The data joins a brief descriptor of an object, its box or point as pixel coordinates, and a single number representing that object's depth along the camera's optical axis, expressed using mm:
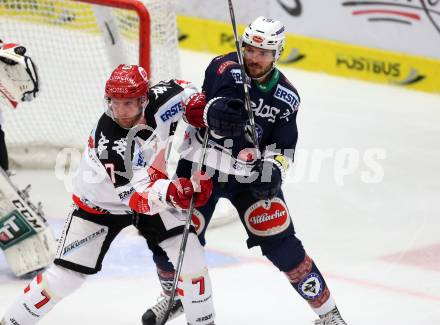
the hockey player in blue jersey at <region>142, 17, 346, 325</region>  7363
